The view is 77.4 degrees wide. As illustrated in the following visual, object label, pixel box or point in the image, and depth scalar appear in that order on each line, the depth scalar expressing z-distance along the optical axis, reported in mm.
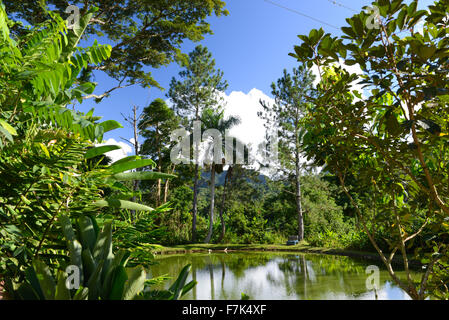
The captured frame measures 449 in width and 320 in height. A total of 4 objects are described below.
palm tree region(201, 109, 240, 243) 15750
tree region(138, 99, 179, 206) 14141
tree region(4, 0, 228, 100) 7914
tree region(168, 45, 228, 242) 16531
